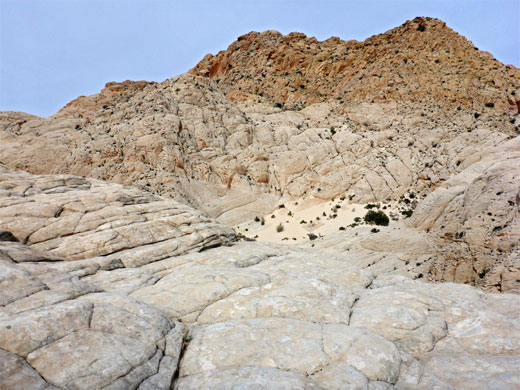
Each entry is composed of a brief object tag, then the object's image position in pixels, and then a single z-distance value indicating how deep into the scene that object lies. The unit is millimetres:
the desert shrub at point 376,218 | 38012
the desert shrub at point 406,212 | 38328
